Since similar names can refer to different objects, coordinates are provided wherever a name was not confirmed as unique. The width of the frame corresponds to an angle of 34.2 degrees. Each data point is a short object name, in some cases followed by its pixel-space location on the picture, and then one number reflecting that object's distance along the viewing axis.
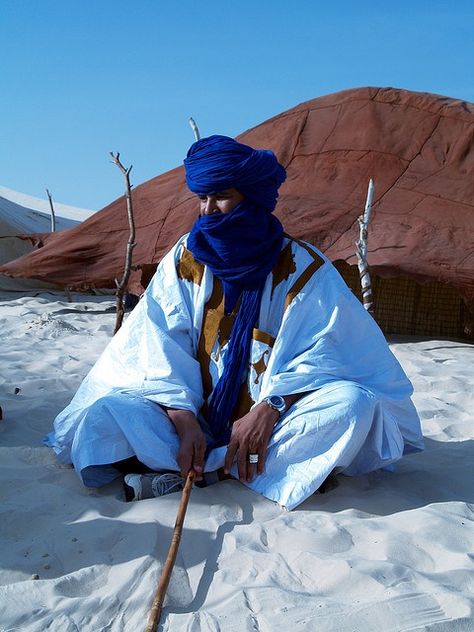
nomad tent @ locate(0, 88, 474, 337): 6.11
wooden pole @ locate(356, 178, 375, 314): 5.16
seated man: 2.35
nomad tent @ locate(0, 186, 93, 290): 9.27
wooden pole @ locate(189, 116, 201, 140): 6.06
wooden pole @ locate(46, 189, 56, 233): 11.93
